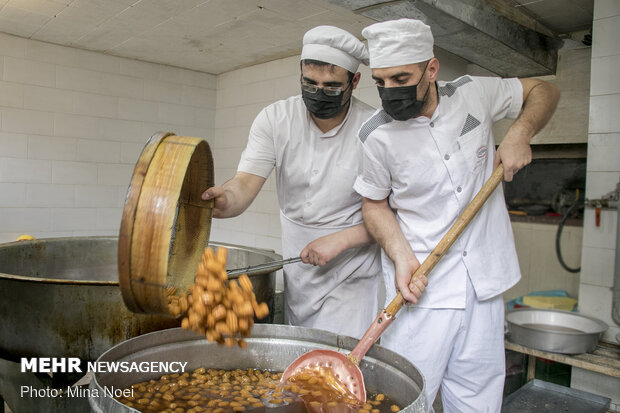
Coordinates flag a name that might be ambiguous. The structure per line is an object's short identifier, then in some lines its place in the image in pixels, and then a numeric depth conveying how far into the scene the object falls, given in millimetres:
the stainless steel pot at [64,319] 1421
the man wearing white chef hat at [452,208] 1606
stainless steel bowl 2529
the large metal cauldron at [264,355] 1194
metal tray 2477
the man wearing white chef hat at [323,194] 1896
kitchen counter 2414
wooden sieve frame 1002
